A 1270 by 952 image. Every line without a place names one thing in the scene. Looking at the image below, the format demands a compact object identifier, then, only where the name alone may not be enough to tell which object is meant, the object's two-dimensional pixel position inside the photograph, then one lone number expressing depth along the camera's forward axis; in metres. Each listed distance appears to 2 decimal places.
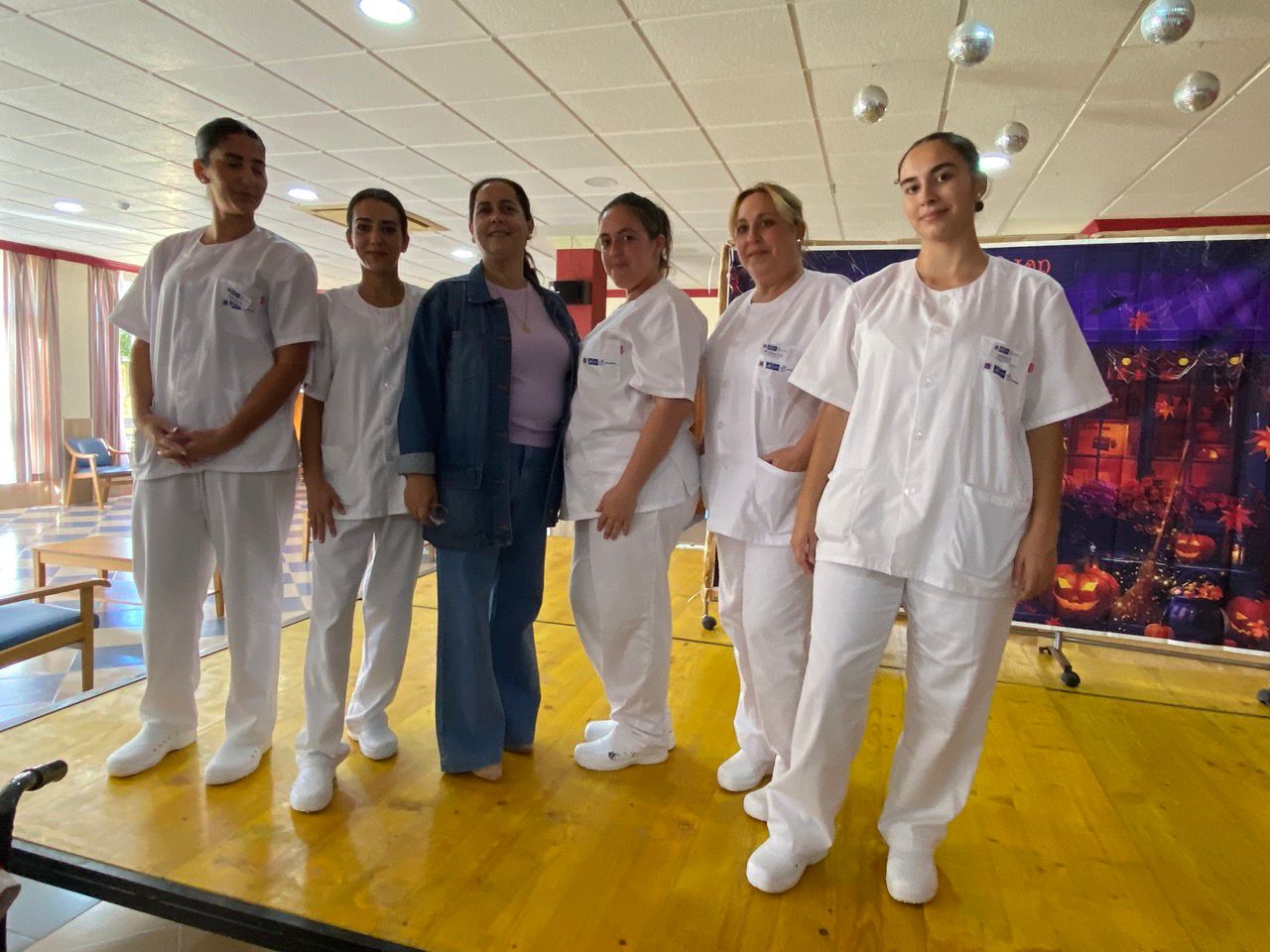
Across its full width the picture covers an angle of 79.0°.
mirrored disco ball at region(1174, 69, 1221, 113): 3.56
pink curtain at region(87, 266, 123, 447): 10.27
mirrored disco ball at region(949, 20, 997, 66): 3.07
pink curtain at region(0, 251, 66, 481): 9.27
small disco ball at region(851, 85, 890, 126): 3.87
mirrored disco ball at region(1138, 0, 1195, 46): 2.88
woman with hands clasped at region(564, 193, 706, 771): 1.89
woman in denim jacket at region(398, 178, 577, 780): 1.90
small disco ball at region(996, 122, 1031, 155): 4.41
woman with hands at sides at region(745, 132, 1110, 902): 1.44
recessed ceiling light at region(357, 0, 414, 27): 3.43
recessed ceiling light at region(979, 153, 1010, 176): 5.17
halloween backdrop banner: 2.82
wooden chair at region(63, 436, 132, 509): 9.07
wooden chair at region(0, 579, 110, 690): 2.66
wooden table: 4.05
